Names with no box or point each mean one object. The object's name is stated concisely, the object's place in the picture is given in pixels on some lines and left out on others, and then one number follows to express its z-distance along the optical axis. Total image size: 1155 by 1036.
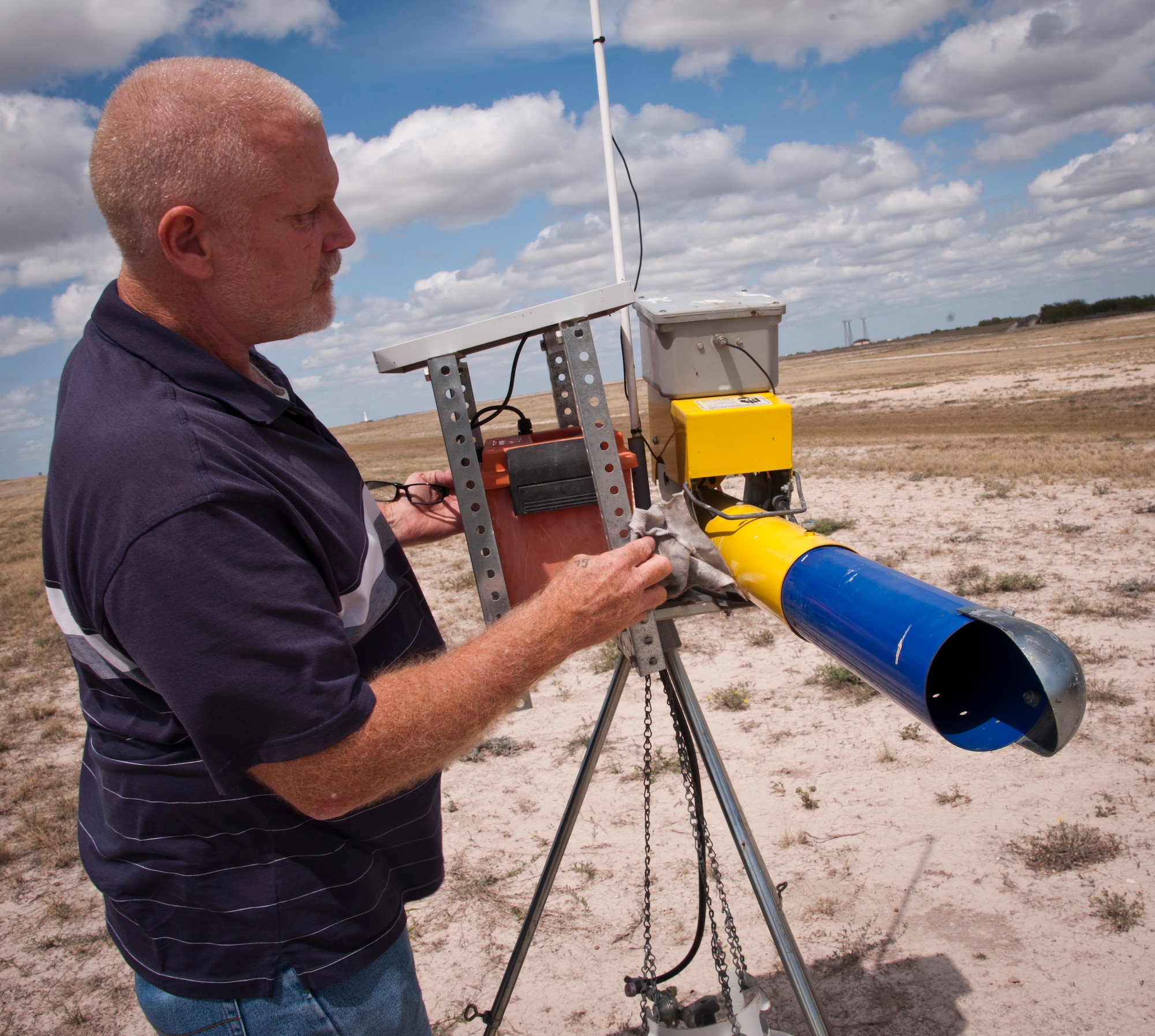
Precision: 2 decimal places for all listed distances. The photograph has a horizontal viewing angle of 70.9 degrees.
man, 1.17
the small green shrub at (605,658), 5.98
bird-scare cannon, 1.43
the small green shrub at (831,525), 8.56
